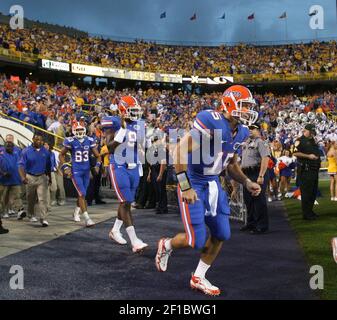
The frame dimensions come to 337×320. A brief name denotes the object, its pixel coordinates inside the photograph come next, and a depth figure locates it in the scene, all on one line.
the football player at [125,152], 6.95
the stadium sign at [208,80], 45.56
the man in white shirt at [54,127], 15.81
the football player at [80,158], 9.34
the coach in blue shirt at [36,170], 9.36
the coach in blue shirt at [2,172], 10.29
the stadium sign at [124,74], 38.72
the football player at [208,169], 4.58
